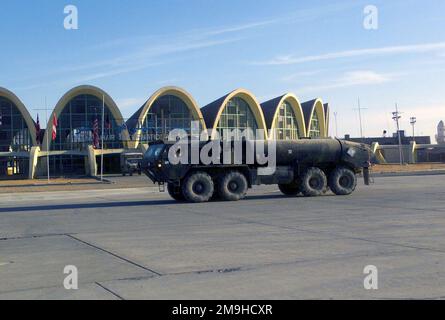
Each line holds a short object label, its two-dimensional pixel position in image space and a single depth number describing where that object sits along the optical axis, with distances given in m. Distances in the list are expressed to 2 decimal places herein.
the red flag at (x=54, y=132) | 51.03
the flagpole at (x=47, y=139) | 63.99
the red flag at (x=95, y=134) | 55.70
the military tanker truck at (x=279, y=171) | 22.34
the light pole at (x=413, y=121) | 105.25
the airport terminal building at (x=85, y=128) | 64.62
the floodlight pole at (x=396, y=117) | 89.72
